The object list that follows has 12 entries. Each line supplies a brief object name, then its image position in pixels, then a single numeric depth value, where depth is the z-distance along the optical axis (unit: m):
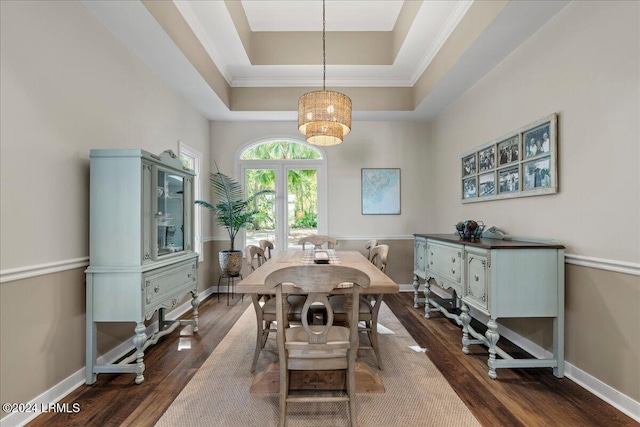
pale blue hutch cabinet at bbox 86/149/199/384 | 2.20
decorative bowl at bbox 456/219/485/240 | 2.98
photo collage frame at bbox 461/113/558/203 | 2.45
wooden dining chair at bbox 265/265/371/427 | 1.55
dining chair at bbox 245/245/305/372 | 2.34
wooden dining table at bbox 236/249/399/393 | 1.90
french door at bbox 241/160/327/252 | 5.04
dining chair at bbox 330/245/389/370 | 2.38
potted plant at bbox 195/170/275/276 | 4.22
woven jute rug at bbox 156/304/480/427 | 1.83
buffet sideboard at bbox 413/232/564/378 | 2.26
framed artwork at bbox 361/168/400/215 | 5.00
